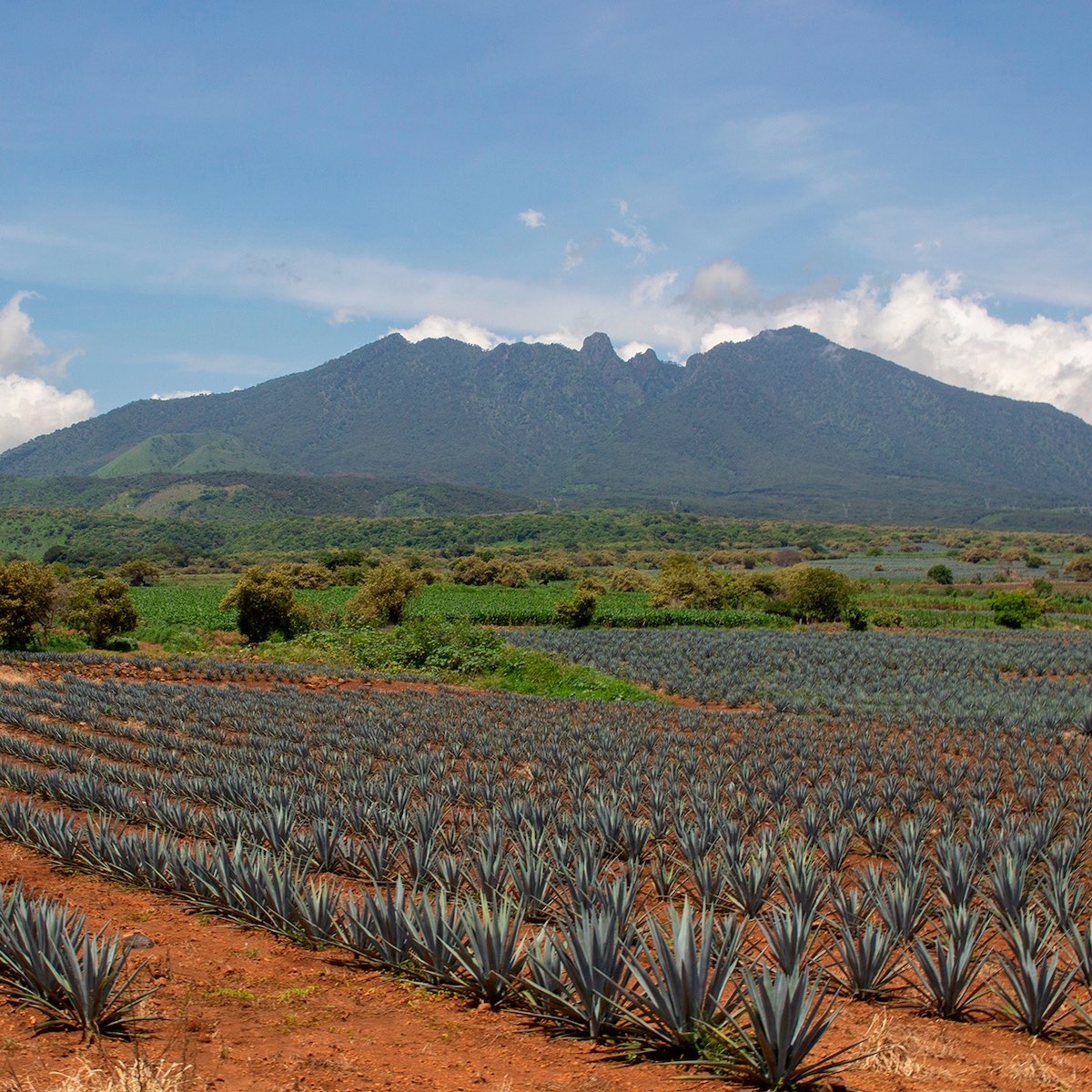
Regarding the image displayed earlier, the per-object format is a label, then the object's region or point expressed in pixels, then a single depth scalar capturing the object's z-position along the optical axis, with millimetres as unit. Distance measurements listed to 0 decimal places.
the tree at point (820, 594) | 49750
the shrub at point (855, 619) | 45562
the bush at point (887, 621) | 47562
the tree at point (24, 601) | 28281
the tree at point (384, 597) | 41812
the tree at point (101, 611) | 31594
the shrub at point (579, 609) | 46156
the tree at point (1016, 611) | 46562
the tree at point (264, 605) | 36219
